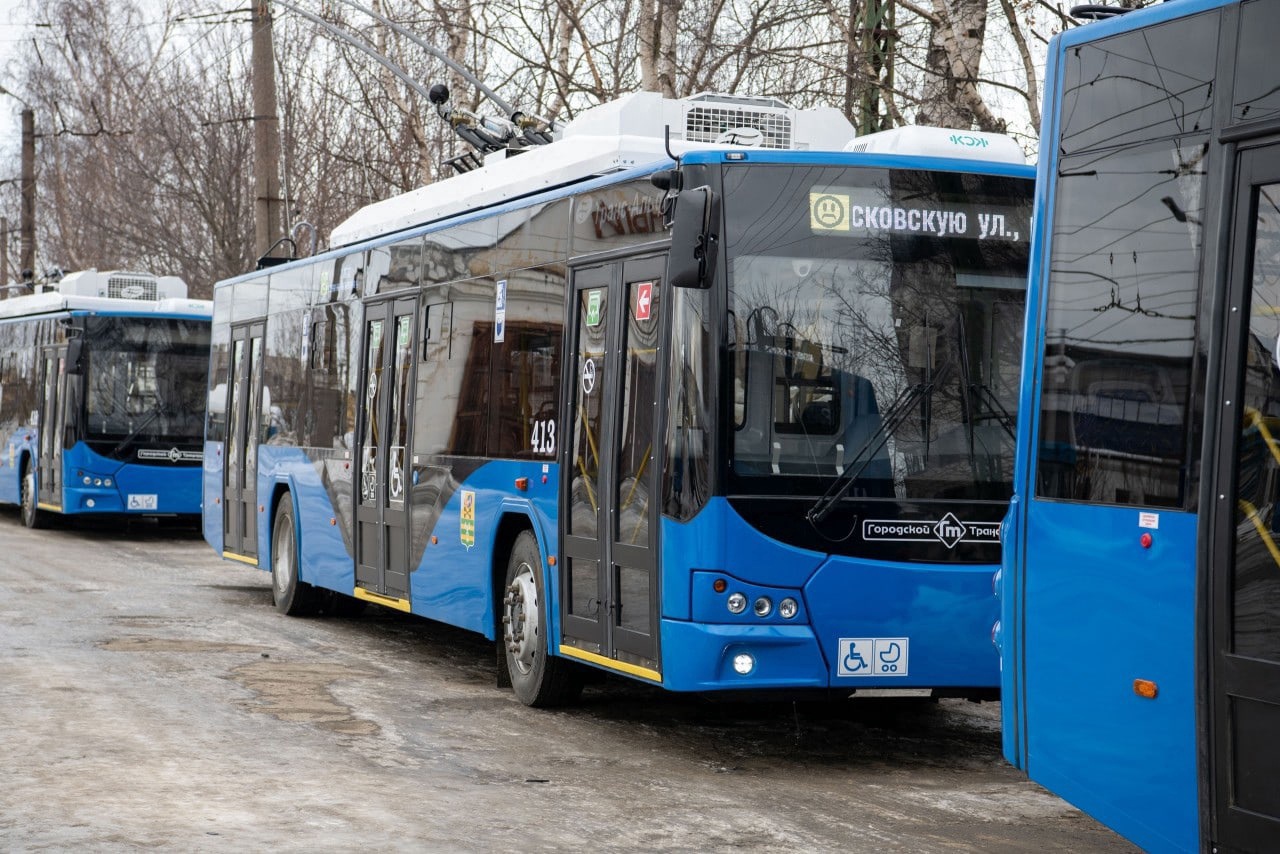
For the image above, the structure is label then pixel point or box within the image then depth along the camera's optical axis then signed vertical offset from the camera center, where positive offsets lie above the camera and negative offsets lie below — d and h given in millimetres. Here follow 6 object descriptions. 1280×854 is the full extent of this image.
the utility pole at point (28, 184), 43906 +5315
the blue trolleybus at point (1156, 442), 5051 +22
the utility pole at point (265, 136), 23641 +3583
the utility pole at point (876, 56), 16469 +3509
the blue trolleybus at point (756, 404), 8484 +152
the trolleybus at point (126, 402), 23875 +151
